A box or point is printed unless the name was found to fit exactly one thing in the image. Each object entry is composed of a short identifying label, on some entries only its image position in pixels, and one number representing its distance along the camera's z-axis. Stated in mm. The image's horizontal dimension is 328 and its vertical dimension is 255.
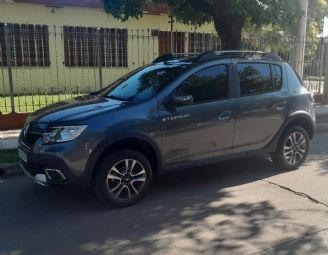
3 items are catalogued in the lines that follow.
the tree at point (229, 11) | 8383
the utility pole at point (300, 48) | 12048
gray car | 4707
